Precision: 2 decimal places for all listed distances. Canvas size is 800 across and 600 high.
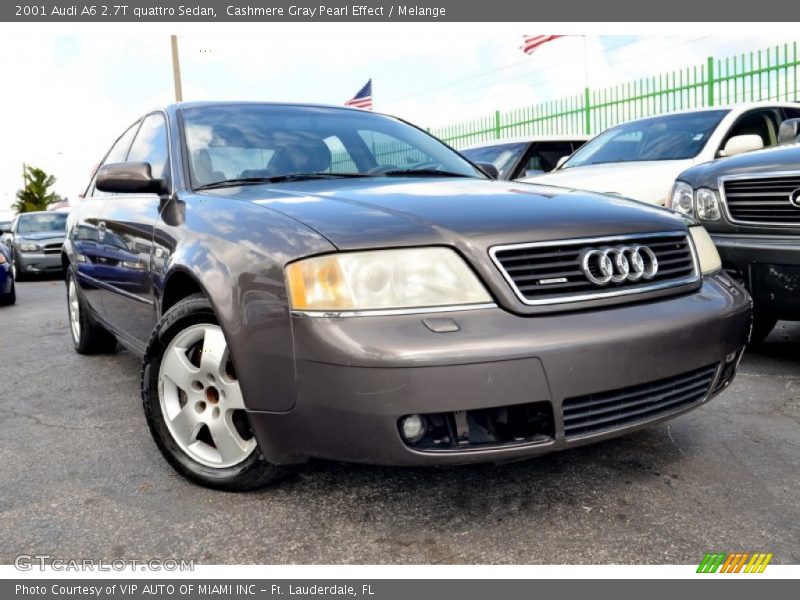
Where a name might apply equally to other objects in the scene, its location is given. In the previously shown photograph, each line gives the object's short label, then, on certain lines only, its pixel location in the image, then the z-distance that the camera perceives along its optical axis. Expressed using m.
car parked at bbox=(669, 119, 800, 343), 3.49
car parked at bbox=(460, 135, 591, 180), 8.14
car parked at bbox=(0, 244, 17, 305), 8.73
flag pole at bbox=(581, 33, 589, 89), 14.55
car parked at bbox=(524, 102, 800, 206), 5.83
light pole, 17.89
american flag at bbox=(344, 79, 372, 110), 18.05
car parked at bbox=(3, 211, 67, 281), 14.05
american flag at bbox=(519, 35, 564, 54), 14.54
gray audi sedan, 1.91
